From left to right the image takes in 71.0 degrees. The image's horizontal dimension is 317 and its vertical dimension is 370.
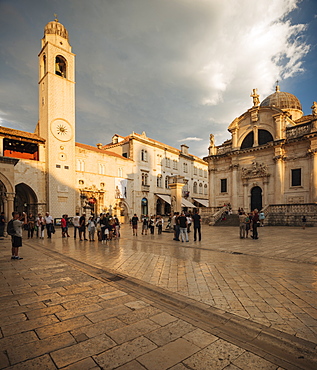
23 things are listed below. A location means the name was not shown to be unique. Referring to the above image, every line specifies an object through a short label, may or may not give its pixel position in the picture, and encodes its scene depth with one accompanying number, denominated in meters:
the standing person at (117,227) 14.33
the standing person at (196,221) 12.47
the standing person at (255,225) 12.81
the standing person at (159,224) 16.19
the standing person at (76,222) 14.13
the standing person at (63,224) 15.17
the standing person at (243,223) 13.54
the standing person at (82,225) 13.59
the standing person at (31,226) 14.85
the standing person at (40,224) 14.52
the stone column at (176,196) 19.27
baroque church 24.19
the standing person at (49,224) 14.54
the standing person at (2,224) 13.77
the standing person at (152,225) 16.85
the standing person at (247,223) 13.73
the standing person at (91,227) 13.19
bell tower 27.12
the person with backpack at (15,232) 7.68
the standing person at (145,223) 16.53
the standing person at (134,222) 15.59
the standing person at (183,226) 12.05
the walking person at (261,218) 21.59
